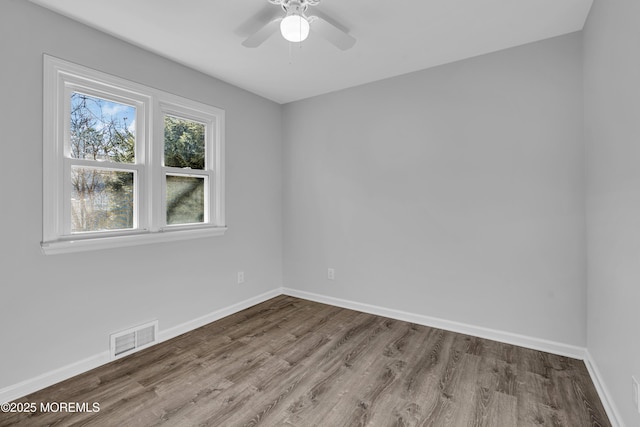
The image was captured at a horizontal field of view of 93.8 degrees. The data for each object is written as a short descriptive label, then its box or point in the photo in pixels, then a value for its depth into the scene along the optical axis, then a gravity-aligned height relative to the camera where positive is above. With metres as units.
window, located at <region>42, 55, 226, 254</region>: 2.13 +0.44
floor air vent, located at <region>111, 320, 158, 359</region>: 2.42 -1.05
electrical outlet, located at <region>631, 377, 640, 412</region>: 1.37 -0.84
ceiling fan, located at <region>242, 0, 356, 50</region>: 1.83 +1.21
